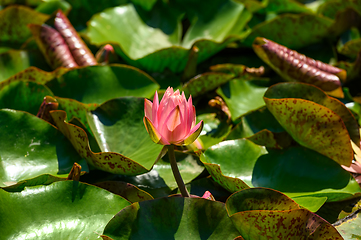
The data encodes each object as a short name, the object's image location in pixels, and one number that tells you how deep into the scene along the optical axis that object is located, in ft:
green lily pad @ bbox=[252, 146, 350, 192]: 7.74
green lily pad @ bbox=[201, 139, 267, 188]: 7.80
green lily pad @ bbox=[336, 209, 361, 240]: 7.45
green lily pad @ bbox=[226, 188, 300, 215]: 7.40
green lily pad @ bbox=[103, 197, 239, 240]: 7.31
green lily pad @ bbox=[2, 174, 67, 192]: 7.52
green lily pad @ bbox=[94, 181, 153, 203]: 7.58
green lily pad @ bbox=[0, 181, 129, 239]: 7.35
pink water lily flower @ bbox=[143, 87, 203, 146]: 7.25
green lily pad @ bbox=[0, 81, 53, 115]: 8.04
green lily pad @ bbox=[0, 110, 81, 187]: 7.71
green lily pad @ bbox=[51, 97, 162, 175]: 7.56
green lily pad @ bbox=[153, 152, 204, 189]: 7.81
